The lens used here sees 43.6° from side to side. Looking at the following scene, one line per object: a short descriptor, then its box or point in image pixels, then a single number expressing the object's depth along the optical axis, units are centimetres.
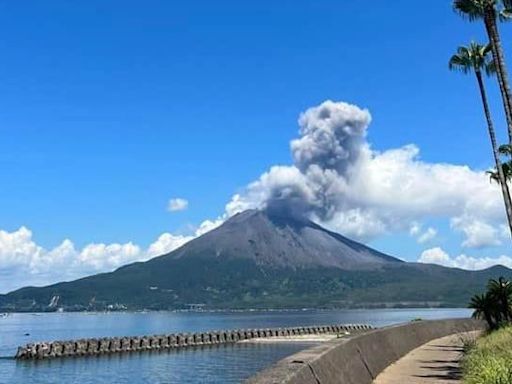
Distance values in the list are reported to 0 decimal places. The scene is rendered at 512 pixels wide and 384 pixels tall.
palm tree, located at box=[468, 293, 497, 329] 3055
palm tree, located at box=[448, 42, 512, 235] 3531
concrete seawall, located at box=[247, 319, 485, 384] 1055
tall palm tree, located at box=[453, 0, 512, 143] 2712
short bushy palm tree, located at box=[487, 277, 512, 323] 3005
